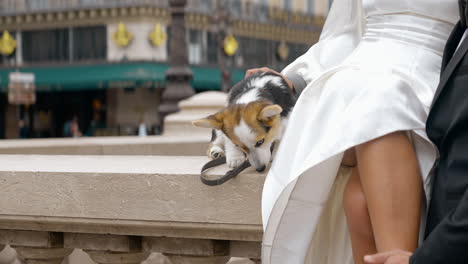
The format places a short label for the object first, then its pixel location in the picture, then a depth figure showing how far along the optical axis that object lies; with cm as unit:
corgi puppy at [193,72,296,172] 287
